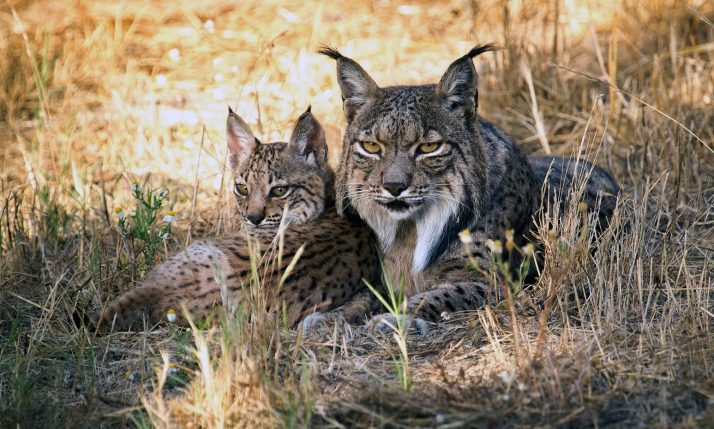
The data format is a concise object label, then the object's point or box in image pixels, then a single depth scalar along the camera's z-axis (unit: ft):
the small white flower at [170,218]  30.79
